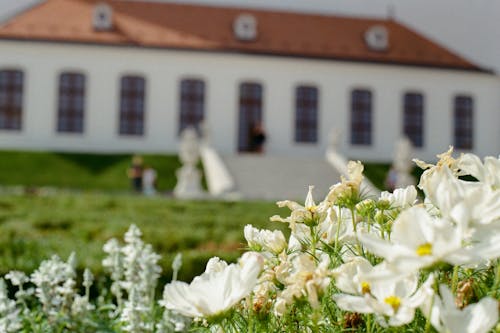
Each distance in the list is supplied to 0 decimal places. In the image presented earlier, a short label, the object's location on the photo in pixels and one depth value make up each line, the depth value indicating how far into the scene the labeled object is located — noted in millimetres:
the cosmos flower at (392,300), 1562
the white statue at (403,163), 23969
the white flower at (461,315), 1397
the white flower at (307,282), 1650
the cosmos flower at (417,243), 1442
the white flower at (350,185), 1952
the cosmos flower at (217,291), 1678
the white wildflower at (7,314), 2977
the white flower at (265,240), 2062
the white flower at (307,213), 2020
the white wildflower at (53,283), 3244
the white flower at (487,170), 1811
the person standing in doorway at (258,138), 28234
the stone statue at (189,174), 20688
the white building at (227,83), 29297
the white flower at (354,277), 1708
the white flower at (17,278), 3426
